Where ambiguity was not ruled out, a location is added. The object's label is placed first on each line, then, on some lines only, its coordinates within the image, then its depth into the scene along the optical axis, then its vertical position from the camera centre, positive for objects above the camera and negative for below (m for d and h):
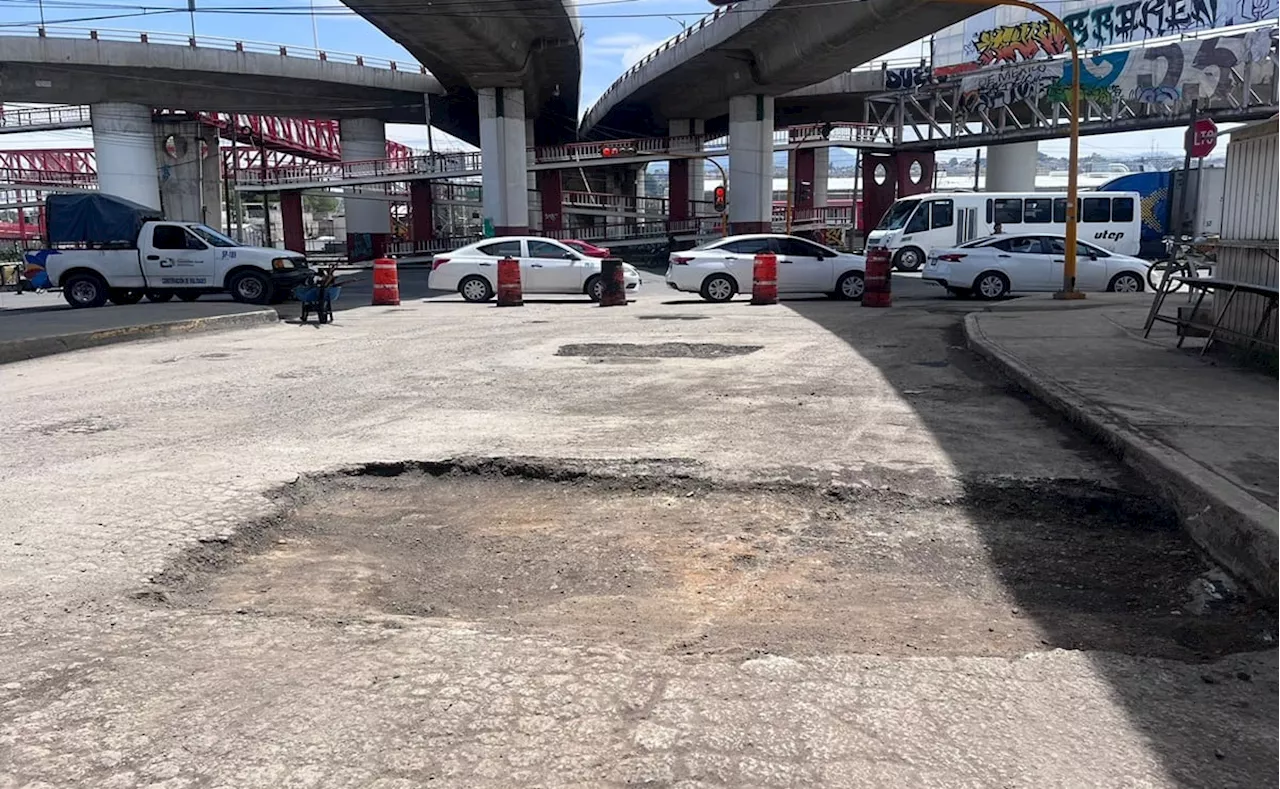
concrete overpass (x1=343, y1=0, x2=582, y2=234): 30.38 +7.15
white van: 29.36 +0.57
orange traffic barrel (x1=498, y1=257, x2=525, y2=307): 19.80 -0.83
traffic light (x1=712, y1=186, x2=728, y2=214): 39.06 +1.76
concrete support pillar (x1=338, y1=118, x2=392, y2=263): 55.59 +2.57
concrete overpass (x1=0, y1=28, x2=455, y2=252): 42.97 +7.93
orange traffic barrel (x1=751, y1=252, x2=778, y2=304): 18.81 -0.79
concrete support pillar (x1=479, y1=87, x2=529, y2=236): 42.41 +3.91
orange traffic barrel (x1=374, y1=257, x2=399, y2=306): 20.97 -0.82
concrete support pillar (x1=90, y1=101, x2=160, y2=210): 46.91 +5.14
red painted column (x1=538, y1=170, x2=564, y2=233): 53.62 +2.64
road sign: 20.62 +2.02
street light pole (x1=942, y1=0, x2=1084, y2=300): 17.95 +0.30
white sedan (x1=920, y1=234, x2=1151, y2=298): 20.12 -0.68
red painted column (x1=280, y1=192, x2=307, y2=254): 58.83 +1.79
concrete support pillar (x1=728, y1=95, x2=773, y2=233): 44.03 +3.55
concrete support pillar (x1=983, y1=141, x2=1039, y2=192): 50.84 +3.58
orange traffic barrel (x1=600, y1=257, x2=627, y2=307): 19.86 -0.92
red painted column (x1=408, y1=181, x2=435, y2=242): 54.47 +2.11
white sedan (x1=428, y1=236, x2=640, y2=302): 21.02 -0.54
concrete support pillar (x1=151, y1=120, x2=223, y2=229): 52.81 +4.90
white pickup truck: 20.73 -0.27
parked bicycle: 11.27 -0.36
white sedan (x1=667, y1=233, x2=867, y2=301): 19.89 -0.59
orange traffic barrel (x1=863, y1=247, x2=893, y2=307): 18.19 -0.81
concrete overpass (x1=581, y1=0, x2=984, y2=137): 28.48 +7.39
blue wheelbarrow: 16.47 -0.87
